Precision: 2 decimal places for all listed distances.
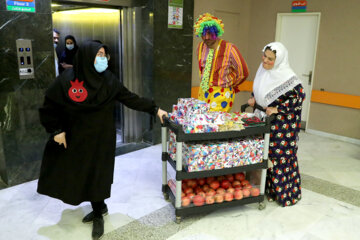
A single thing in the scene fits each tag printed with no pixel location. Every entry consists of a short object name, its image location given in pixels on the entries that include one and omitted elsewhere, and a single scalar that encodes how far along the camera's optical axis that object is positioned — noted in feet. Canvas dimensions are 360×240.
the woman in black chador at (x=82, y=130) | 8.01
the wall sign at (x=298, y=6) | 18.47
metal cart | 8.64
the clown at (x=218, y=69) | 11.03
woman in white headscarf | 9.70
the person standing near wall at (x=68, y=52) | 15.71
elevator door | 15.70
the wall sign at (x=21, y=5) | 10.37
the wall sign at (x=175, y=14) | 15.37
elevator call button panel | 10.79
